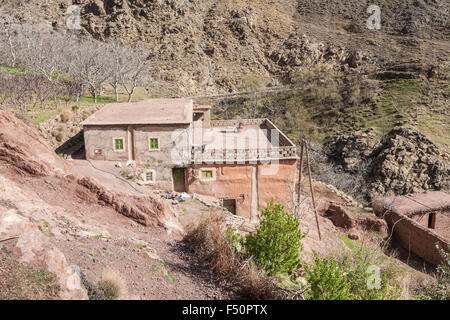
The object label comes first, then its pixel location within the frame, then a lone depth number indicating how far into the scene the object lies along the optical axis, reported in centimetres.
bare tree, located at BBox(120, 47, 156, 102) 3360
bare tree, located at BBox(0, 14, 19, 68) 3513
